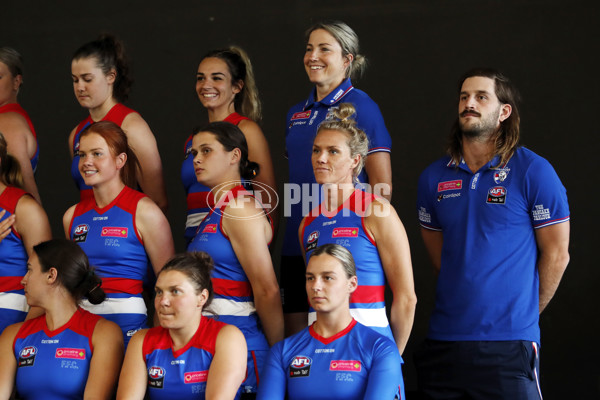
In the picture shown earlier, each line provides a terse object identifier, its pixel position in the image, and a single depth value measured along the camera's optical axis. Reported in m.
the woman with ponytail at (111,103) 6.83
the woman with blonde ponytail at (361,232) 5.38
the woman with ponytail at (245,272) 5.65
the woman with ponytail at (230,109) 6.55
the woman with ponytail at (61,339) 5.46
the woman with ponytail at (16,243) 6.23
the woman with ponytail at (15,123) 7.11
